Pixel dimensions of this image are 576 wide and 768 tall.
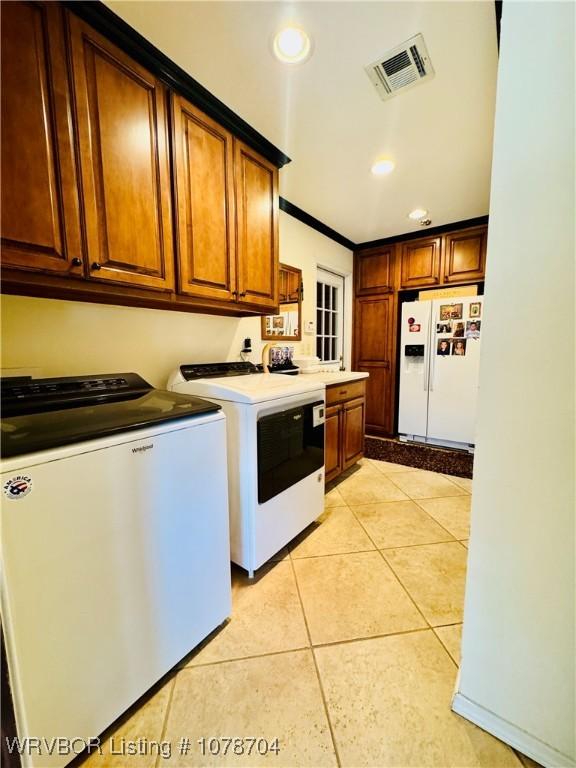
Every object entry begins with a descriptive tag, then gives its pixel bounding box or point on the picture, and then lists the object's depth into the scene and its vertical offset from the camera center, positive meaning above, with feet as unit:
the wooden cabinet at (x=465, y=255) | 10.13 +3.37
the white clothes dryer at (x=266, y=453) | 4.58 -1.73
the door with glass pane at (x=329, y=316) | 11.46 +1.45
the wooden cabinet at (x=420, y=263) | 10.94 +3.37
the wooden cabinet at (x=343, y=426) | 7.65 -2.11
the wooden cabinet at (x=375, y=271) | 11.87 +3.33
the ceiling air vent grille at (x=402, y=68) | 4.19 +4.30
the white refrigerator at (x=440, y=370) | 10.17 -0.71
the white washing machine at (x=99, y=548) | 2.34 -1.87
